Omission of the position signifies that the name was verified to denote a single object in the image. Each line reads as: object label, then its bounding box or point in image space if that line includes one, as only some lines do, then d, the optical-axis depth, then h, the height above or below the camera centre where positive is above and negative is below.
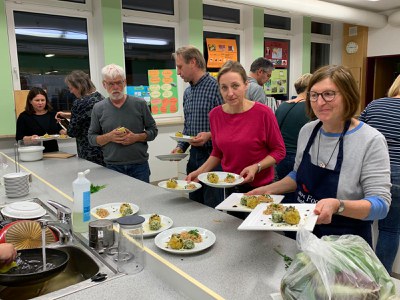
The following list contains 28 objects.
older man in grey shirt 2.72 -0.27
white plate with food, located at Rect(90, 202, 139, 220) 1.62 -0.54
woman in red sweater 2.02 -0.24
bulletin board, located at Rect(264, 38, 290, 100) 6.69 +0.51
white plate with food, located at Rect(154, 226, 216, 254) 1.26 -0.55
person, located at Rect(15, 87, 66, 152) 3.49 -0.24
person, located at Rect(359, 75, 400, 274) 2.25 -0.39
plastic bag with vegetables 0.78 -0.42
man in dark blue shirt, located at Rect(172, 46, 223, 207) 2.67 -0.03
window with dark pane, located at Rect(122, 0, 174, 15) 5.08 +1.32
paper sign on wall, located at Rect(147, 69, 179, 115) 5.38 +0.05
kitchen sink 1.14 -0.65
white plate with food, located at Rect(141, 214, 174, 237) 1.42 -0.55
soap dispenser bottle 1.48 -0.46
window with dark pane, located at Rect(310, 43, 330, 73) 7.62 +0.81
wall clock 7.51 +0.92
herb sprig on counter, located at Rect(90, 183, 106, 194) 2.08 -0.55
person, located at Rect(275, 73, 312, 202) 2.99 -0.24
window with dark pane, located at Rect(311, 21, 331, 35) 7.52 +1.36
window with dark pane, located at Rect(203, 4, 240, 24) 5.88 +1.36
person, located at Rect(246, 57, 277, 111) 3.84 +0.23
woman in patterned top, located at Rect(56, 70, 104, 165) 3.09 -0.15
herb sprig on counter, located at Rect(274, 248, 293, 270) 1.07 -0.52
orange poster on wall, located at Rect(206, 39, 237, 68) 5.90 +0.71
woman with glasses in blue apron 1.29 -0.28
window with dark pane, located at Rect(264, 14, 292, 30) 6.68 +1.35
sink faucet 1.46 -0.54
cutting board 3.23 -0.54
